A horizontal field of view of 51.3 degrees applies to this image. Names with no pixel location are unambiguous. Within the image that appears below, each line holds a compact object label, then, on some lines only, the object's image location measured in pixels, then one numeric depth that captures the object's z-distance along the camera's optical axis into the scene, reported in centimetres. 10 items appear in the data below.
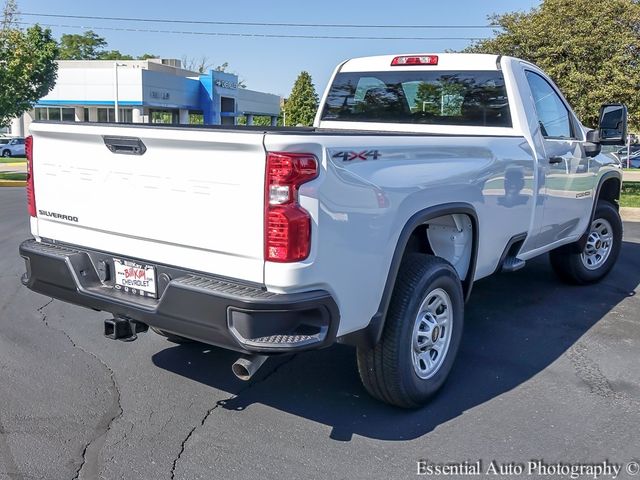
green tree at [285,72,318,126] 6212
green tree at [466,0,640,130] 1416
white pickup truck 300
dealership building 3662
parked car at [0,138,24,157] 3788
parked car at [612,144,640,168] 3569
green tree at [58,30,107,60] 9044
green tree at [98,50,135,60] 9194
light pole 3462
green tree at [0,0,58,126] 2053
